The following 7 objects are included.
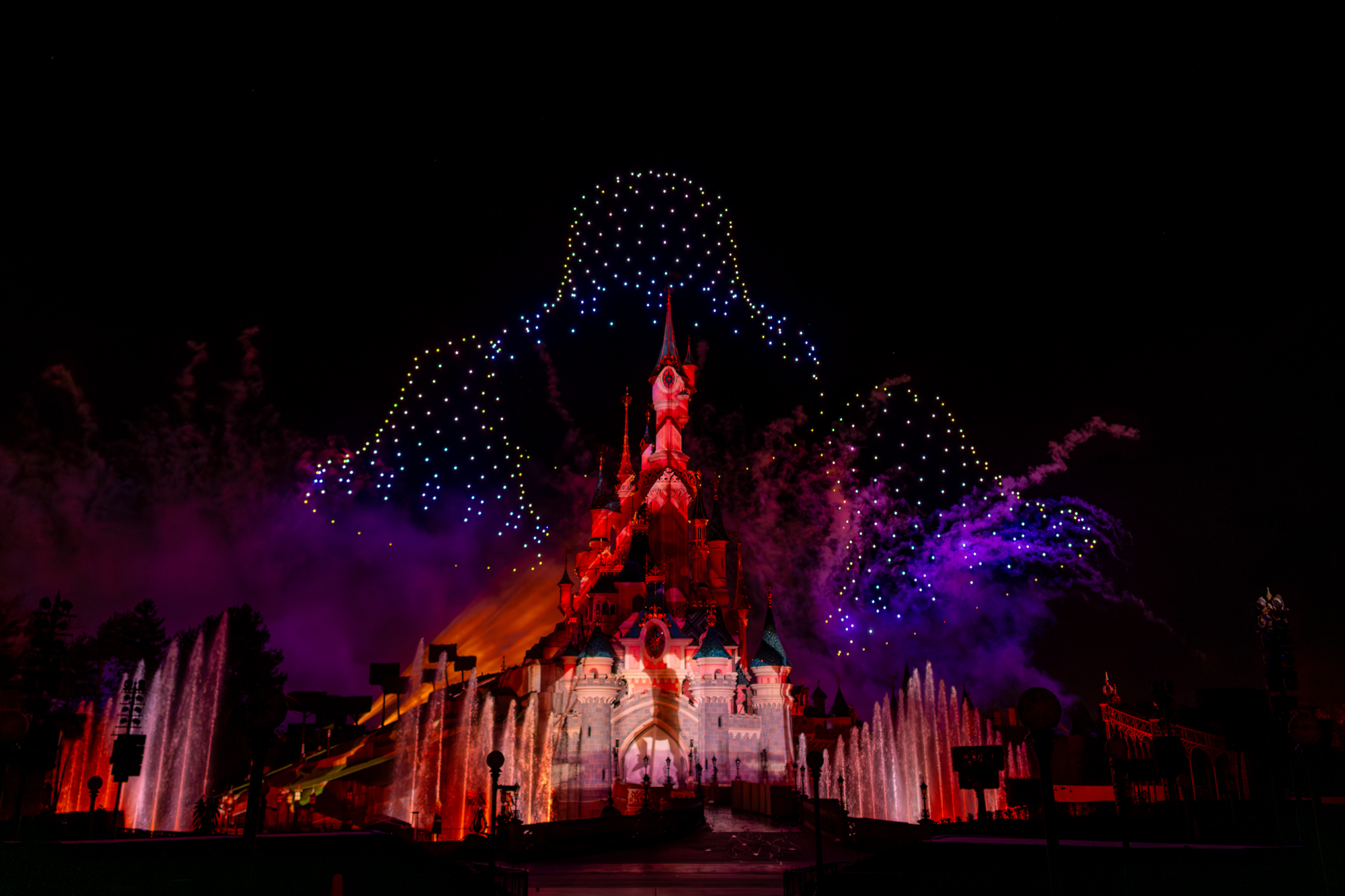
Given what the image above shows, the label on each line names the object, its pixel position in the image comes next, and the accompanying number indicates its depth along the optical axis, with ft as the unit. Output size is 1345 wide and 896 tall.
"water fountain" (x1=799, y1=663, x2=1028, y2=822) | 178.50
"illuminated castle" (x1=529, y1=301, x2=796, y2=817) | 196.03
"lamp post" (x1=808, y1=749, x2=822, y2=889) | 62.08
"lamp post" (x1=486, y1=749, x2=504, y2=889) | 68.49
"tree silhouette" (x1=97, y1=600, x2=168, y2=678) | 201.98
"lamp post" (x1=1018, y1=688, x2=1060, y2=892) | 36.24
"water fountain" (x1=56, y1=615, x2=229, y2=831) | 153.58
